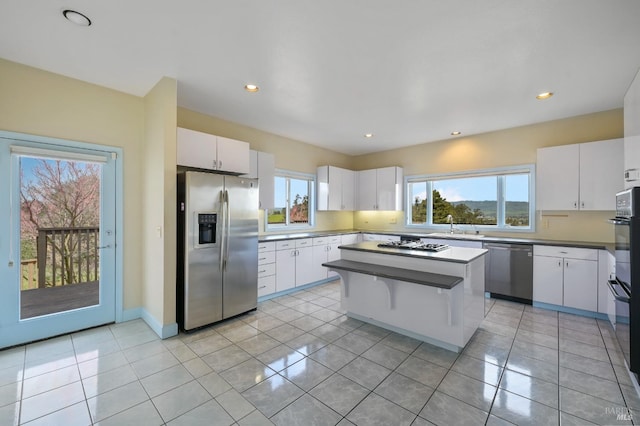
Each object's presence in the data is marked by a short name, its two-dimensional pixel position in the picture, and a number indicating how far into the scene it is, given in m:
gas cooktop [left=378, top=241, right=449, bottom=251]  3.16
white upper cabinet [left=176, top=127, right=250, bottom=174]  3.28
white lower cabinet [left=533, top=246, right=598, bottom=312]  3.48
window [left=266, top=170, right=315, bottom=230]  5.11
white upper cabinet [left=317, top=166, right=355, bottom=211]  5.69
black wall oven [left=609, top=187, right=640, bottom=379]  2.08
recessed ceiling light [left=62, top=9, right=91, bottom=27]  1.98
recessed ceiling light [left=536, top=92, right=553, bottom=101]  3.21
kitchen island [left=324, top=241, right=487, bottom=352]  2.62
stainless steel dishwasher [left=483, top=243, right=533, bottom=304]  3.94
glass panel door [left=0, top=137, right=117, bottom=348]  2.67
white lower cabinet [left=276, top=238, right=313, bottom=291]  4.35
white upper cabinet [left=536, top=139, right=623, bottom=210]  3.57
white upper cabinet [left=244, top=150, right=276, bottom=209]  4.33
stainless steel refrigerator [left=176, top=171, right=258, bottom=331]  3.05
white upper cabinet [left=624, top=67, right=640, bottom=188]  2.58
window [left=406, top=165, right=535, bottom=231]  4.52
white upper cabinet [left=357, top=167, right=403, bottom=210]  5.75
